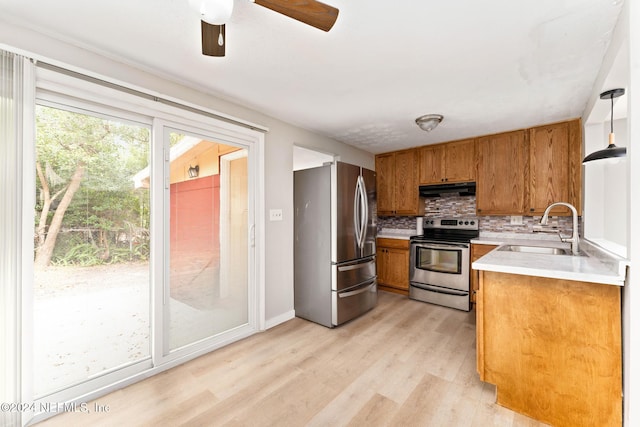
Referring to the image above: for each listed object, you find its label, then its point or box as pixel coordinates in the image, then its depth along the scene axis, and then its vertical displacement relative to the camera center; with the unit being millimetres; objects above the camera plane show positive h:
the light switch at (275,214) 2949 -23
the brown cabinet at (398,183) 4246 +472
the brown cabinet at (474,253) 3386 -526
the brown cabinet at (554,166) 3020 +537
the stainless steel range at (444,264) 3473 -702
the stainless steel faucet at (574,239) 2193 -227
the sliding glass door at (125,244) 1663 -233
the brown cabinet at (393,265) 4047 -813
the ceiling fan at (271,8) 1020 +836
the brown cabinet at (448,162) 3730 +724
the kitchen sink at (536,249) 2471 -360
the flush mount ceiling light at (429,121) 2871 +985
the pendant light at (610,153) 1544 +347
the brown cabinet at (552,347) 1450 -803
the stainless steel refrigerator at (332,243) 2977 -361
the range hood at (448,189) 3773 +337
